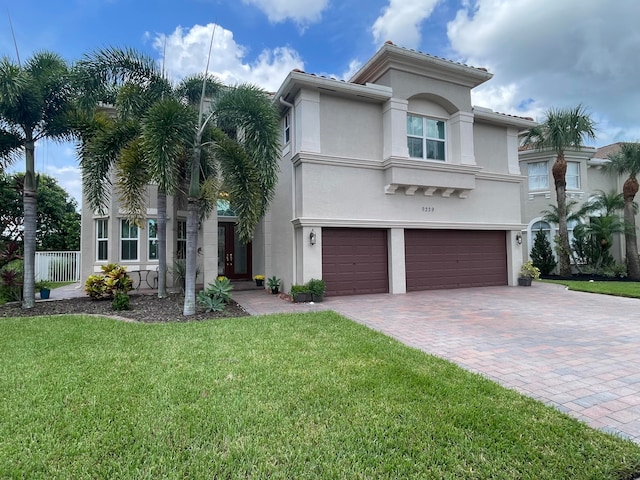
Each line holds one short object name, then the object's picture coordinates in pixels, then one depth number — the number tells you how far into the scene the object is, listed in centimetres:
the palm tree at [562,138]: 1636
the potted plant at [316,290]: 1052
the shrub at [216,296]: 884
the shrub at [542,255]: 1808
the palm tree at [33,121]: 875
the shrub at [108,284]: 1049
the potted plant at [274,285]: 1237
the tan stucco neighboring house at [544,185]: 1950
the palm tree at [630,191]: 1745
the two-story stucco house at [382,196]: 1131
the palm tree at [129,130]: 733
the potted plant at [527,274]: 1405
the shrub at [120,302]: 891
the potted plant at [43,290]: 1112
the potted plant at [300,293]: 1037
